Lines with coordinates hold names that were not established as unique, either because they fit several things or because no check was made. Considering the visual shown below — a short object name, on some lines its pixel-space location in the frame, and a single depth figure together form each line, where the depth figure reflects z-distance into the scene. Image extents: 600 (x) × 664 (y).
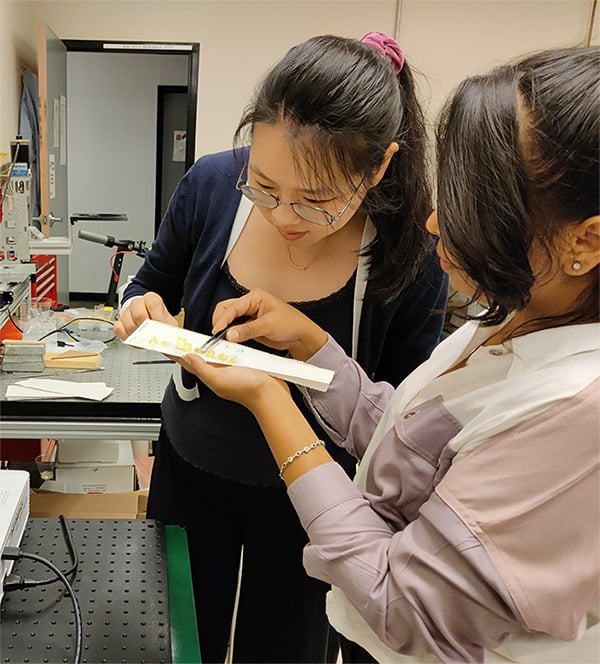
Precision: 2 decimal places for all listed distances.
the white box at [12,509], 0.82
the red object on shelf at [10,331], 1.88
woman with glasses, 0.83
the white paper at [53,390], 1.52
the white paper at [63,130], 3.55
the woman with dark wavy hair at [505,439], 0.52
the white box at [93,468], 1.83
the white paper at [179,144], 5.01
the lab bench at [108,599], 0.74
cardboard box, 1.73
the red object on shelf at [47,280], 3.11
